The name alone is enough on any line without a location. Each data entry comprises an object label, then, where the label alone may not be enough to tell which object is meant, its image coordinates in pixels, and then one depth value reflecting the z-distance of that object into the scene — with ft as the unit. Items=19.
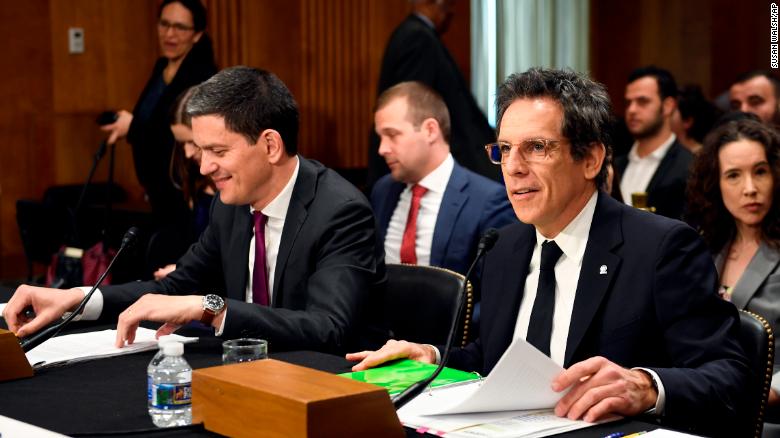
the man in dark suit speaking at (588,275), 7.02
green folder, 6.74
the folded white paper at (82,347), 7.83
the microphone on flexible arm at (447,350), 5.98
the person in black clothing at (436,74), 19.45
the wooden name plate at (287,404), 5.32
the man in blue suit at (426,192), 13.73
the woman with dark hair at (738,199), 11.19
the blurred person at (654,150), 18.52
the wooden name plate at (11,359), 7.23
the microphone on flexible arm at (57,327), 7.93
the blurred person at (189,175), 14.95
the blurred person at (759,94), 20.57
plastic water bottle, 6.08
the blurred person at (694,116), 22.85
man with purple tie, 9.31
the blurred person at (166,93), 17.85
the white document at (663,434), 5.74
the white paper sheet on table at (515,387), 5.85
